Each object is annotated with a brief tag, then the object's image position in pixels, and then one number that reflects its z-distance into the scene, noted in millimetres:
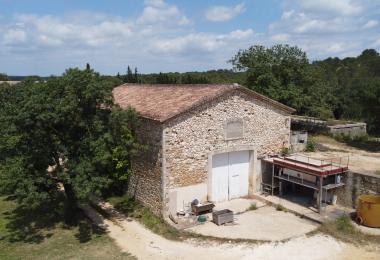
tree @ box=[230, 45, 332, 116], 35594
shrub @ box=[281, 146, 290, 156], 20266
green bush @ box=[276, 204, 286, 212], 17436
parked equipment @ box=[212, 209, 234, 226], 15797
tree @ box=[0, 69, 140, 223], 14156
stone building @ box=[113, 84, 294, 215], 16531
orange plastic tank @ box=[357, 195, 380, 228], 15125
